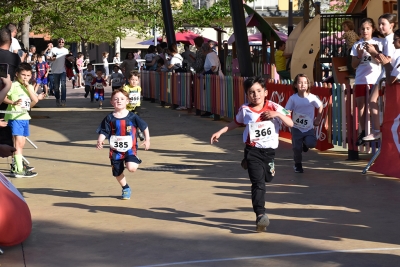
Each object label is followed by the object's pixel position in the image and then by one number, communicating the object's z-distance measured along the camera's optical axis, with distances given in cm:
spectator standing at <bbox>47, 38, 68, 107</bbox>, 2419
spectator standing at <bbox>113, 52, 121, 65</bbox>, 4602
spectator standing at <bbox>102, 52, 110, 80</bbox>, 4398
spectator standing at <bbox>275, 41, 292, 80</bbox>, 2198
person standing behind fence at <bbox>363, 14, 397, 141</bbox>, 1051
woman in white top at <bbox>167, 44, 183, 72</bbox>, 2316
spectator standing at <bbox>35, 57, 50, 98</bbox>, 2919
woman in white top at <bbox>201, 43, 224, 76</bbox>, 1919
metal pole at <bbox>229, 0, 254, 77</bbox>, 1697
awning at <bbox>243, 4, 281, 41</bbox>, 2500
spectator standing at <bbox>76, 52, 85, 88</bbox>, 4233
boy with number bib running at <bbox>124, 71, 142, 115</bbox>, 1397
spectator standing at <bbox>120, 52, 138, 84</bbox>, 2311
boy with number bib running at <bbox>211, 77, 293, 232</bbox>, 759
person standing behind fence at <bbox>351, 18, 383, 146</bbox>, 1115
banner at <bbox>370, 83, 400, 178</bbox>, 984
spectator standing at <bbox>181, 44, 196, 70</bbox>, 2344
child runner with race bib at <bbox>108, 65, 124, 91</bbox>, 2361
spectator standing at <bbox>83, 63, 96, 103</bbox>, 2794
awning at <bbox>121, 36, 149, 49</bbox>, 6338
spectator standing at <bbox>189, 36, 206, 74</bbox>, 2012
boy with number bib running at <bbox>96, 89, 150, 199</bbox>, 903
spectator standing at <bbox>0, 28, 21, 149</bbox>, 1090
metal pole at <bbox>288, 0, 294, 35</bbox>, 2878
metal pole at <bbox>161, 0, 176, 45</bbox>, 2659
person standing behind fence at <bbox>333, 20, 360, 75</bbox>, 1574
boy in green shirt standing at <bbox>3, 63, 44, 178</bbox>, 1067
